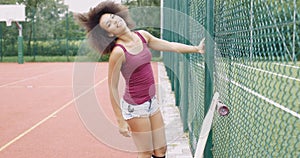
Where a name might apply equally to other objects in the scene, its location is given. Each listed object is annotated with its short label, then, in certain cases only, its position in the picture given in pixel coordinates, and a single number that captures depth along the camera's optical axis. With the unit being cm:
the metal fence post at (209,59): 377
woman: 369
